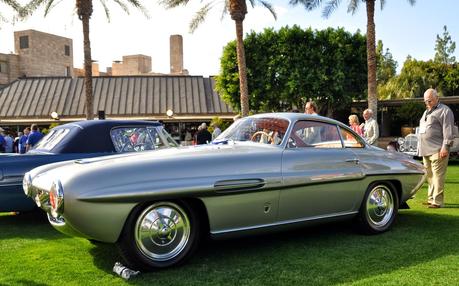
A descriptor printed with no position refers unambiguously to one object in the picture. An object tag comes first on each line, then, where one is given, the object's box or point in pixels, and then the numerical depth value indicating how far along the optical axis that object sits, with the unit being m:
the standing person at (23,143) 13.78
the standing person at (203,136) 13.55
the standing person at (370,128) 8.55
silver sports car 3.80
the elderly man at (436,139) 6.74
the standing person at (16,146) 17.15
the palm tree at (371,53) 16.52
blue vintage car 5.75
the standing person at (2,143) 14.03
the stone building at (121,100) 29.06
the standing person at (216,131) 14.48
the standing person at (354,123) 9.00
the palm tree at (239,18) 17.75
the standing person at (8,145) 14.86
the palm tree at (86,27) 18.17
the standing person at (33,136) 12.06
